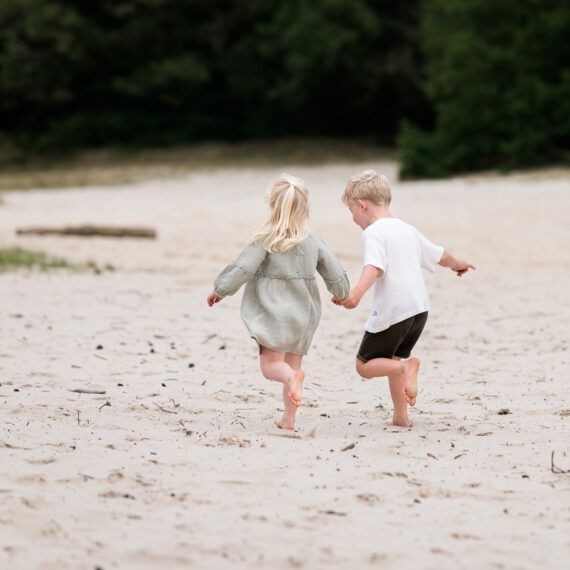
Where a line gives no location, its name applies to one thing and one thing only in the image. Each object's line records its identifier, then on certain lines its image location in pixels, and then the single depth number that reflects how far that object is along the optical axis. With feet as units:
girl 34.68
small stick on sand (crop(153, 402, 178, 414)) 37.81
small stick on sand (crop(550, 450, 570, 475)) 30.72
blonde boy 35.35
